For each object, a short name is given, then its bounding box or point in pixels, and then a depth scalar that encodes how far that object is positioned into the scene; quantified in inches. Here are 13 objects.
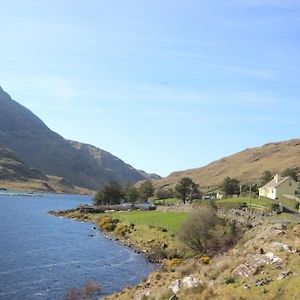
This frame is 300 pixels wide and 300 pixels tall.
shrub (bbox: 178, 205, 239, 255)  2534.4
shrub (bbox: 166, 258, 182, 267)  2316.7
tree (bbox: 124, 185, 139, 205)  7455.7
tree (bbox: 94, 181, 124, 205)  7677.2
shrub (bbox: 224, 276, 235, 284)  1214.3
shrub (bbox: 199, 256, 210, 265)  1953.7
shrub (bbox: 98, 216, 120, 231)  4553.4
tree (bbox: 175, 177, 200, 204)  6653.5
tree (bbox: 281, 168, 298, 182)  7657.5
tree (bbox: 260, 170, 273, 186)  7306.1
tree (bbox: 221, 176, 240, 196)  6289.4
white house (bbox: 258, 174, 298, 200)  5004.9
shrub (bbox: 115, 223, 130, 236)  4104.3
